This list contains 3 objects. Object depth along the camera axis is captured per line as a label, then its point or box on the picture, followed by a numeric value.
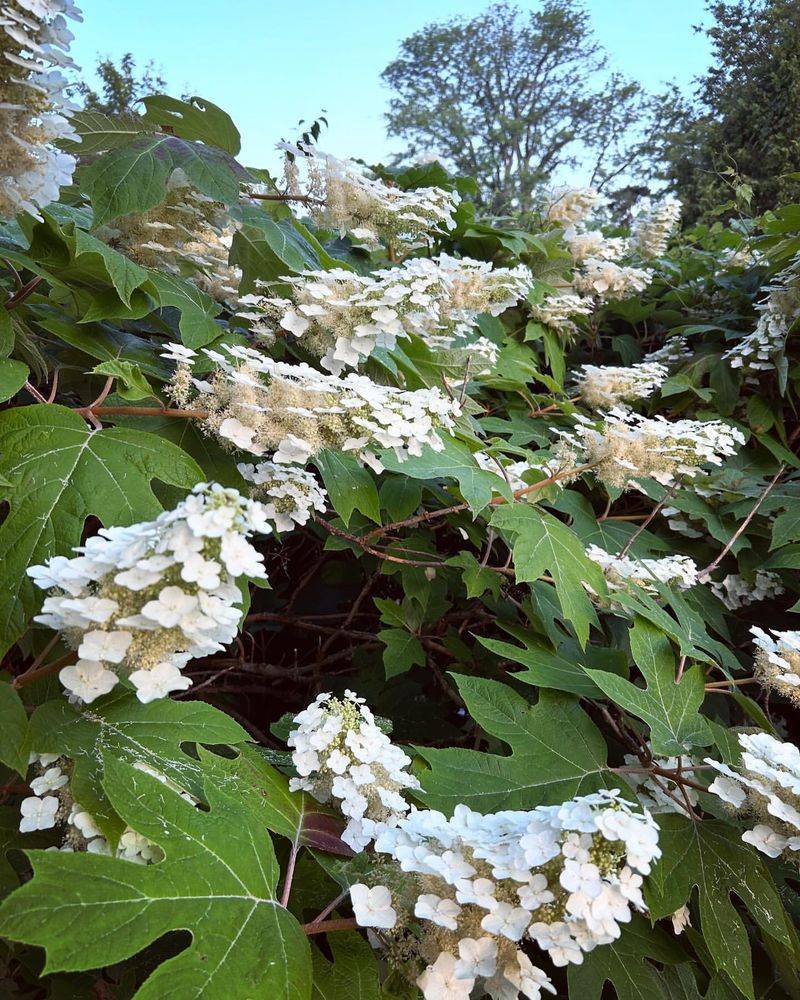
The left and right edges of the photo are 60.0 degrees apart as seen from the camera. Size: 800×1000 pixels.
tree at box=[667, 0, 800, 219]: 9.80
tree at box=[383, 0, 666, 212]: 26.91
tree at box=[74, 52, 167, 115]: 20.32
